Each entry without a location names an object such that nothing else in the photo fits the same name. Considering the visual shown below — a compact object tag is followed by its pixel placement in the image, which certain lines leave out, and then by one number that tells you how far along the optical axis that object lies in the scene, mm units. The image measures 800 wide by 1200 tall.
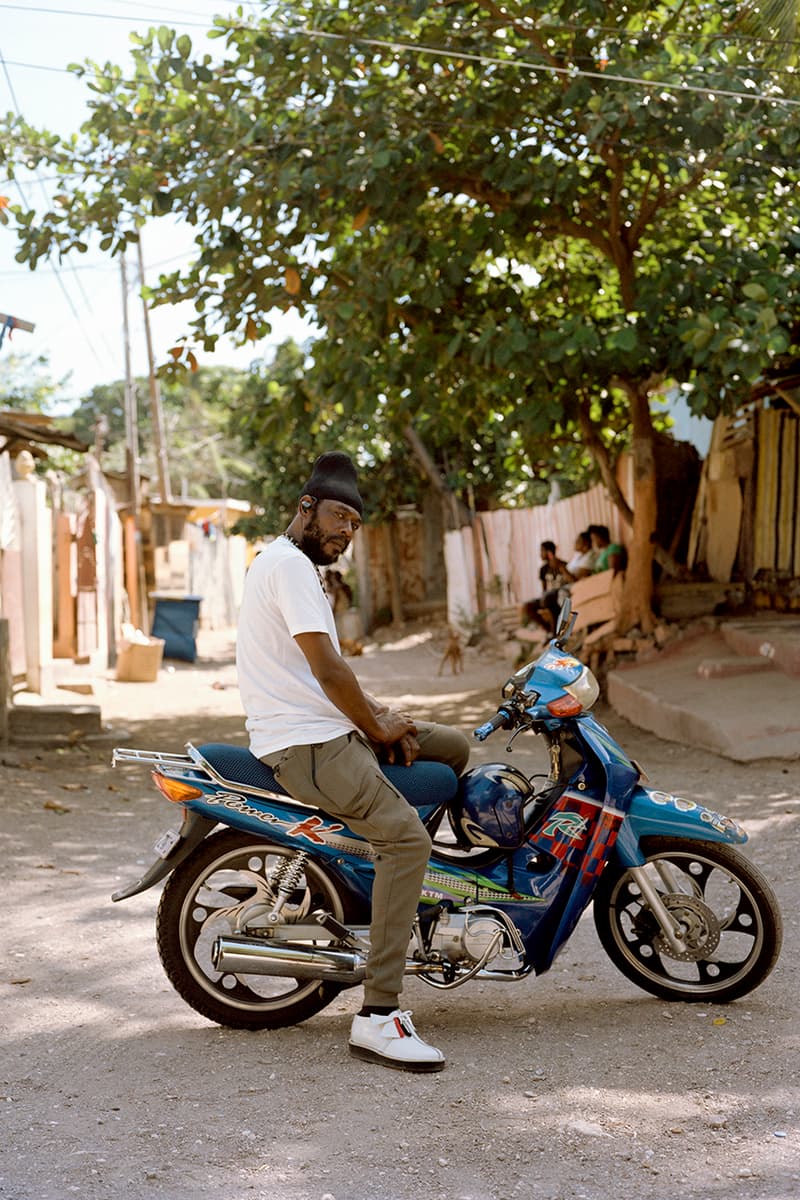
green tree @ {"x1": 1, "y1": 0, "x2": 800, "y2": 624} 9359
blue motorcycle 3883
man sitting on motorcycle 3678
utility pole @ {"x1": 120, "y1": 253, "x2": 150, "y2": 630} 22328
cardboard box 17750
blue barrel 22047
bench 13812
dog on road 18500
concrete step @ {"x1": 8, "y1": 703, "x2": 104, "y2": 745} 10898
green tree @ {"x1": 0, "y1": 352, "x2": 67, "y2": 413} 28047
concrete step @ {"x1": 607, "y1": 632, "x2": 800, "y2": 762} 9016
